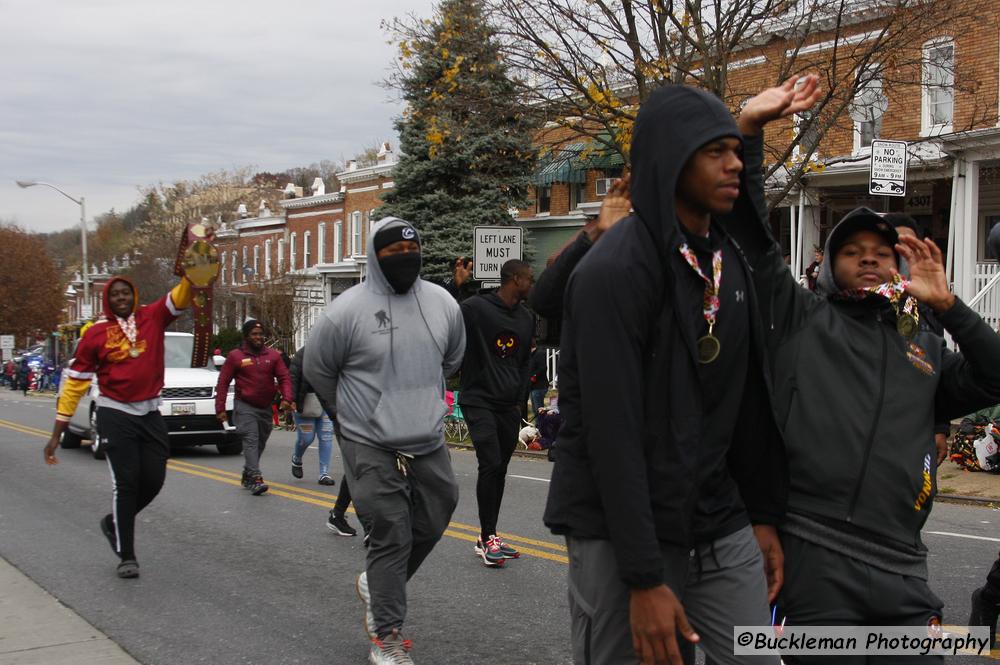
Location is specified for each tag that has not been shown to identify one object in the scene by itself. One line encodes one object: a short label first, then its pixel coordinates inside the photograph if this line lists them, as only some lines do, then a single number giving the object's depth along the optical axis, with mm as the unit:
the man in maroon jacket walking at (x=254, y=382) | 12273
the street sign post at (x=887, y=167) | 11797
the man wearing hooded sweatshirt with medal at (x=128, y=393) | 7543
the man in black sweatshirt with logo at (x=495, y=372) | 7535
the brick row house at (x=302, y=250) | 39281
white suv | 16328
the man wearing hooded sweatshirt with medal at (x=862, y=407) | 3041
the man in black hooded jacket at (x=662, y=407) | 2590
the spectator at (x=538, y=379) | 18484
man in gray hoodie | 5348
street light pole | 49469
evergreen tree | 20344
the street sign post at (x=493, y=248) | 17203
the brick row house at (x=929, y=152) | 18344
